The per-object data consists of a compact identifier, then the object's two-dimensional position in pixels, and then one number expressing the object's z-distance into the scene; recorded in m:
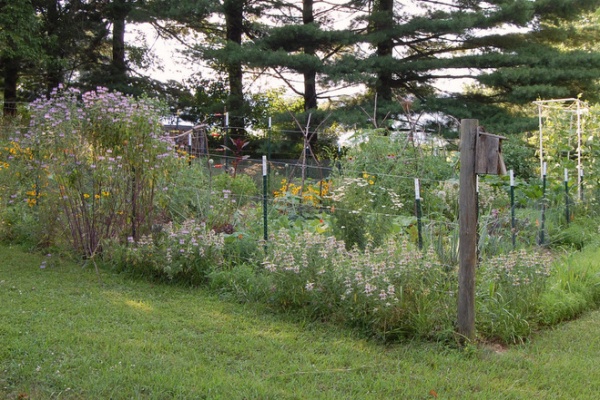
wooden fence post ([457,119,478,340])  4.27
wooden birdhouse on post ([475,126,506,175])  4.21
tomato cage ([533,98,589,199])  10.20
